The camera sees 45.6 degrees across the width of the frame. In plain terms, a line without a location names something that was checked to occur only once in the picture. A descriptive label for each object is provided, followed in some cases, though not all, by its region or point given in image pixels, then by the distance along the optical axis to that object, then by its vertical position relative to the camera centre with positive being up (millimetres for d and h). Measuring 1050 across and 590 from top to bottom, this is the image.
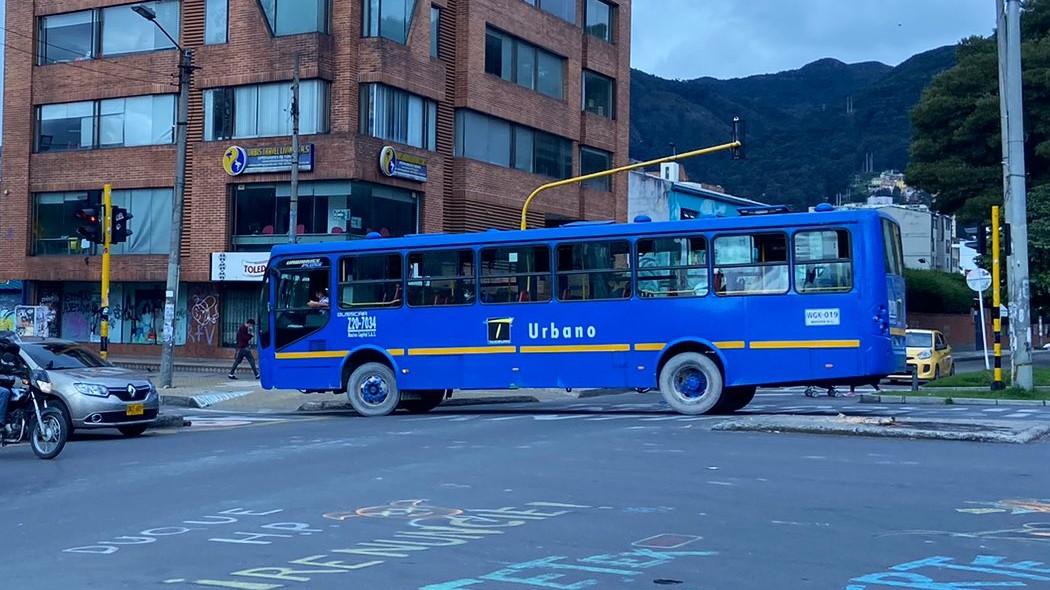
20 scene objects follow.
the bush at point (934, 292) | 64938 +3342
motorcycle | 14938 -783
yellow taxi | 36375 +39
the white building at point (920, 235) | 86562 +8498
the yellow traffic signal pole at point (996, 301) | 27075 +1169
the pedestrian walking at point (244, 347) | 33375 +191
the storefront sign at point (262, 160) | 38406 +6089
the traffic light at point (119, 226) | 28375 +2919
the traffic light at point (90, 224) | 27984 +2939
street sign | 31016 +1880
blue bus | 19375 +745
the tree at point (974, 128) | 55688 +10708
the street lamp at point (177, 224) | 28234 +2948
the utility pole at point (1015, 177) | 24734 +3557
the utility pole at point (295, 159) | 30906 +4896
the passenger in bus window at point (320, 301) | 23117 +989
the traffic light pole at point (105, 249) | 28344 +2454
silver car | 17094 -481
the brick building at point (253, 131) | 38750 +7555
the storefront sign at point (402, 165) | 38750 +5997
